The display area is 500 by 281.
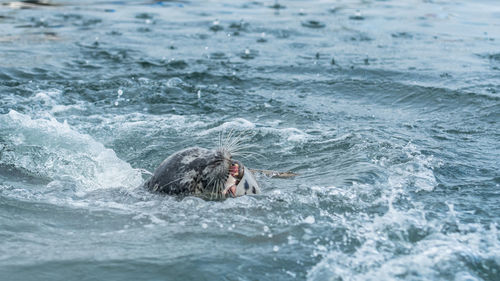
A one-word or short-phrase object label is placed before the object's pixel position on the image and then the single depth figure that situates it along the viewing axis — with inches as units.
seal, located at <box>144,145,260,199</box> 398.3
